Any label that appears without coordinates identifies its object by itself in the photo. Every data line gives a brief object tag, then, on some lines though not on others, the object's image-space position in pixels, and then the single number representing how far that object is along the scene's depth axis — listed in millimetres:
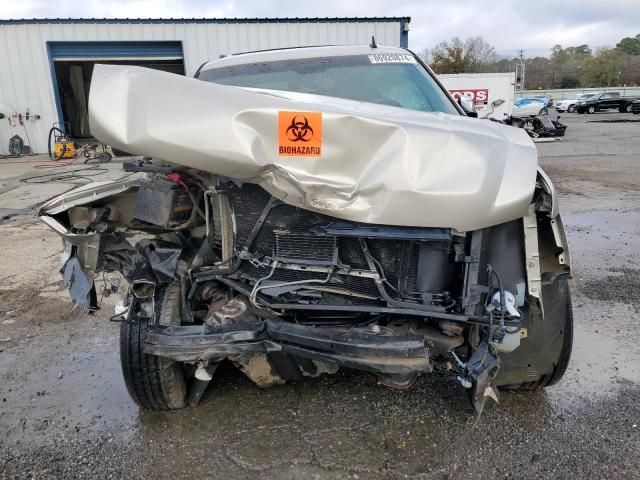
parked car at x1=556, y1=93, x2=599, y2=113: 34344
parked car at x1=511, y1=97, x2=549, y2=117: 21038
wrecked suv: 2117
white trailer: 17047
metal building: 15164
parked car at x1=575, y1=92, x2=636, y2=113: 32094
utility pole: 21922
